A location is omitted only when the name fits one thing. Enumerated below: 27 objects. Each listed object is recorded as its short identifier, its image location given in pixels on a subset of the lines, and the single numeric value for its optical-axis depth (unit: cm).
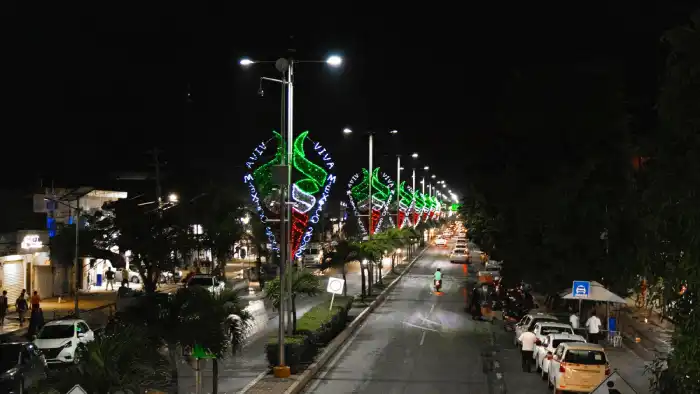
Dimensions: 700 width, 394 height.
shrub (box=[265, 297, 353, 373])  2264
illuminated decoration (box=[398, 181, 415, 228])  8131
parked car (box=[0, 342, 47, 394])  1812
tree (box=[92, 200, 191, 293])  3806
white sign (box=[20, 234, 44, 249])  4138
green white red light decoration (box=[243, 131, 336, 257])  2964
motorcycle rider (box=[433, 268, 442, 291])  5056
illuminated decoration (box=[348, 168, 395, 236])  5594
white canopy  2603
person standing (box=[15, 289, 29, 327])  3359
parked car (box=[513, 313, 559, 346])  2672
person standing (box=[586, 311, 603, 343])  2723
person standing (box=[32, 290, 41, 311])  3003
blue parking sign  2475
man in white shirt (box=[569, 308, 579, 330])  2853
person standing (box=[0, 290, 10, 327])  3303
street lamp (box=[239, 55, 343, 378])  2147
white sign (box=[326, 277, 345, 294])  2830
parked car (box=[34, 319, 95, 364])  2442
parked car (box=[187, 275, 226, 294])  4131
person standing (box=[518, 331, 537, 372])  2350
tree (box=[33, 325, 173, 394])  1092
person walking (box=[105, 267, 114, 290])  4934
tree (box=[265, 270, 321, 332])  2730
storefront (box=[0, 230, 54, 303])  4044
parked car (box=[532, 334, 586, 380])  2147
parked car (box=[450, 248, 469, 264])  7862
